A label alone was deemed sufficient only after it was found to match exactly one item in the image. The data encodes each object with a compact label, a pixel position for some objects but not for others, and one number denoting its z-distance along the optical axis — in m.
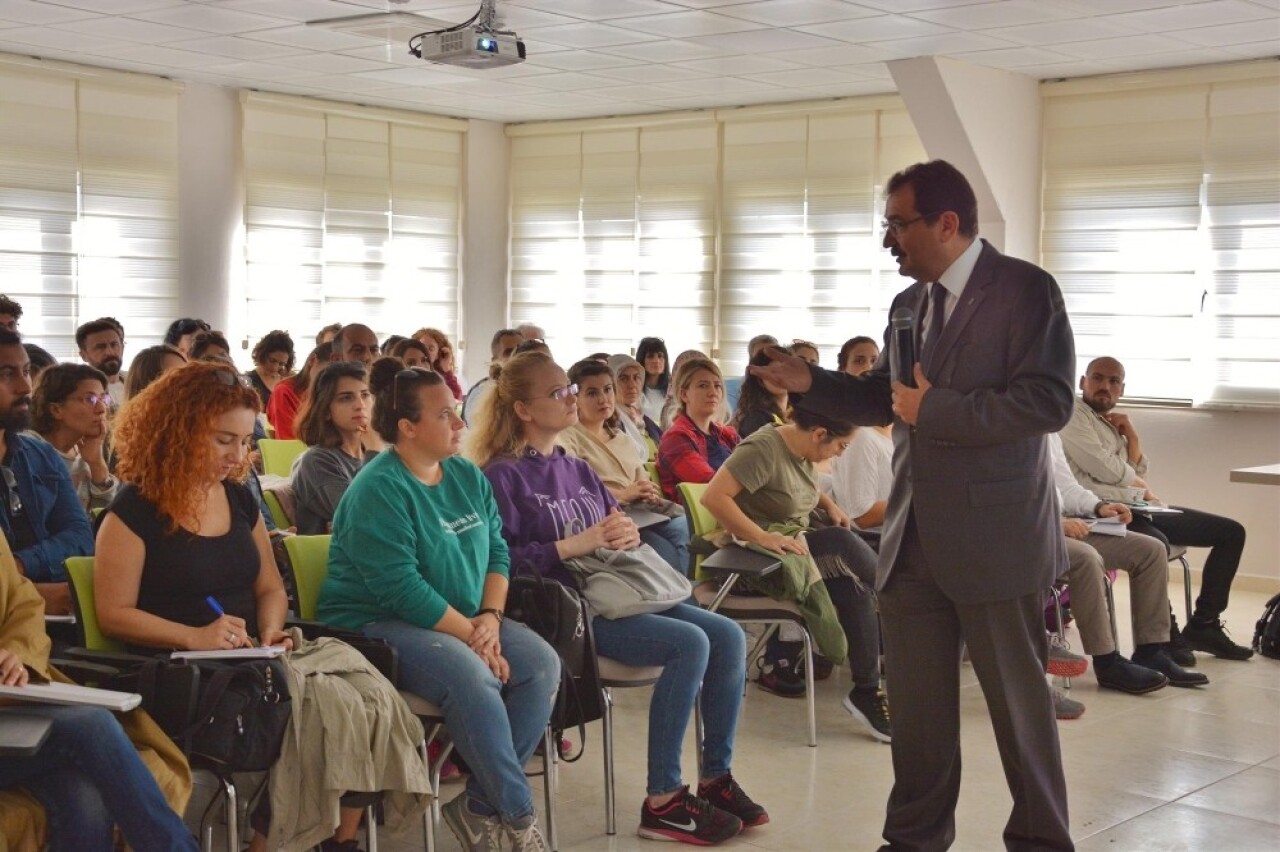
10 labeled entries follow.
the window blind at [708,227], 10.05
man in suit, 3.13
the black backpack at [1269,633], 6.45
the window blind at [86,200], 9.11
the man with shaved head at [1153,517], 6.50
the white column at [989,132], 8.47
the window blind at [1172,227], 8.45
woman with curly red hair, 3.23
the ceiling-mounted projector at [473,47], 6.65
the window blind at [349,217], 10.50
